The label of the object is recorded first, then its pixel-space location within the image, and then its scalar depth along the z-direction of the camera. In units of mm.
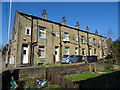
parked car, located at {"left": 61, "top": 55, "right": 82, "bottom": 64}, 15670
